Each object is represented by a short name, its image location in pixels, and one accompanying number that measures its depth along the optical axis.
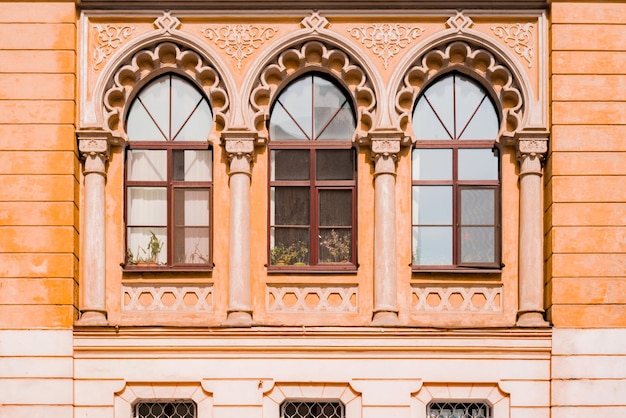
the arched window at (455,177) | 21.52
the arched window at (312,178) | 21.50
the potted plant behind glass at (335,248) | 21.50
